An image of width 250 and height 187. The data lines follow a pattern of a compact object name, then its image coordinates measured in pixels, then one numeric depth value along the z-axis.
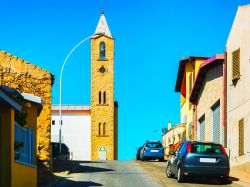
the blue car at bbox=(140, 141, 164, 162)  41.94
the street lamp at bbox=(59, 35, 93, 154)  37.29
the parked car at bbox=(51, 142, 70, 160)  38.79
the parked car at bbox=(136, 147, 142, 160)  46.68
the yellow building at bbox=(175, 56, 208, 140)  45.78
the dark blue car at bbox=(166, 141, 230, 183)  20.67
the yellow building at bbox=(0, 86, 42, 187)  14.09
